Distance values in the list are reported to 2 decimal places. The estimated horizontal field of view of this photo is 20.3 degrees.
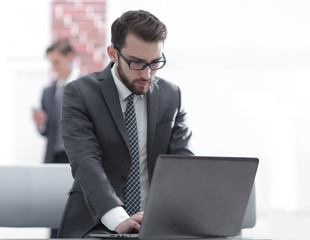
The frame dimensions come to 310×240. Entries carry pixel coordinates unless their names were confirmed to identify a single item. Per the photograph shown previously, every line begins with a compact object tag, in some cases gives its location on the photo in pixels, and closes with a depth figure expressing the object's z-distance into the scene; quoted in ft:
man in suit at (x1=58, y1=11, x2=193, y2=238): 8.82
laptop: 6.57
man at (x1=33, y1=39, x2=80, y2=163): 17.59
